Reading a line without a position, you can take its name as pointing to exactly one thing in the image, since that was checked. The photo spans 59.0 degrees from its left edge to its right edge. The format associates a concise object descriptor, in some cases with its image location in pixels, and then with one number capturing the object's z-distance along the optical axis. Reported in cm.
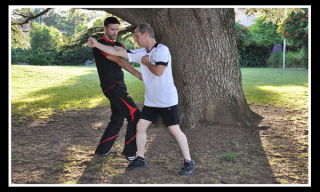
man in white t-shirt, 340
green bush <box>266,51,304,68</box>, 2056
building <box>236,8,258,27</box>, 3625
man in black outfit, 397
